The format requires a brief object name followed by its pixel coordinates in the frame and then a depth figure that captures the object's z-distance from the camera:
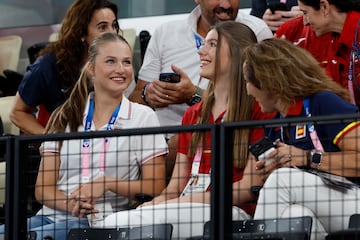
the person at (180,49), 19.15
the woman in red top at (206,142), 16.22
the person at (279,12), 19.84
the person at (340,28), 17.53
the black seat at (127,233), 16.04
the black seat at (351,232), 14.85
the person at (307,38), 17.87
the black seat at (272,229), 15.24
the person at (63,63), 19.67
